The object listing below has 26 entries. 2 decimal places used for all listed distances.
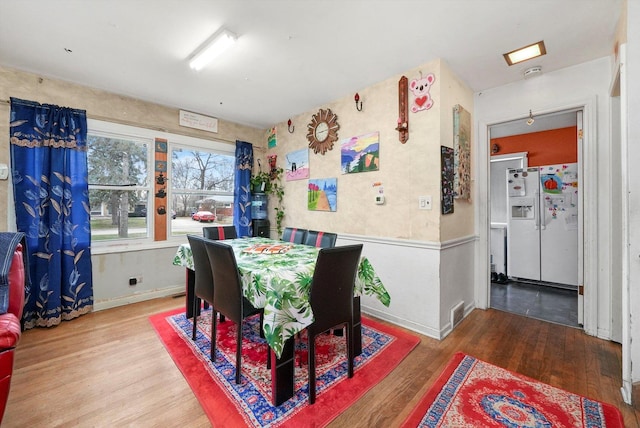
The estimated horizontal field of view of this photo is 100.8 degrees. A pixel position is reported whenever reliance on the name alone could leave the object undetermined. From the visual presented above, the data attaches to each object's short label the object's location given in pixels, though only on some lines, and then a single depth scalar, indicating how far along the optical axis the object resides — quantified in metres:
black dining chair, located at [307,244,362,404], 1.55
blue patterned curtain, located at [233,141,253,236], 4.14
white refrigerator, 3.70
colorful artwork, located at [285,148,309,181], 3.74
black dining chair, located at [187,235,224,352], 2.00
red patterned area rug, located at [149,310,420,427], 1.48
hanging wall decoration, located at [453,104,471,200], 2.60
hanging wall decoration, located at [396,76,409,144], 2.56
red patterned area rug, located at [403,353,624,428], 1.43
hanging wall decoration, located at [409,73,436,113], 2.42
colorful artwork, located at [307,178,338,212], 3.31
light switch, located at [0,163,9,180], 2.49
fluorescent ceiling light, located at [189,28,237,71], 2.01
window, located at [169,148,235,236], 3.71
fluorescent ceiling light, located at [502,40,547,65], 2.19
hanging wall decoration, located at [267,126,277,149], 4.33
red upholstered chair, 1.18
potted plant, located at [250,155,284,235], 4.20
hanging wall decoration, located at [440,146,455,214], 2.39
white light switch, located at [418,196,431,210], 2.43
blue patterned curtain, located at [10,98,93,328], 2.53
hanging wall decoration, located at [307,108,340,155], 3.31
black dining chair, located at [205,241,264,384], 1.69
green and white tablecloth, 1.44
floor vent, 2.54
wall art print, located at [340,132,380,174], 2.85
